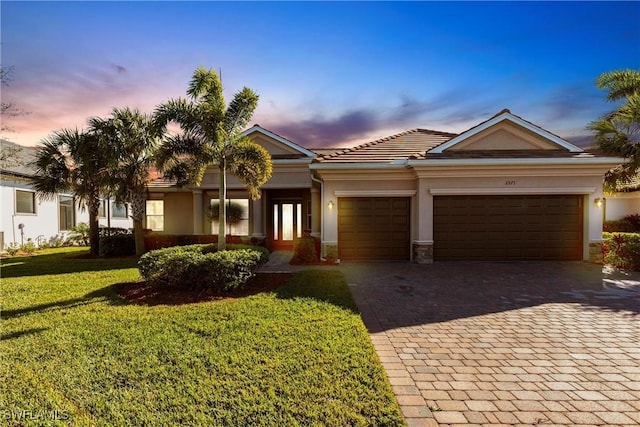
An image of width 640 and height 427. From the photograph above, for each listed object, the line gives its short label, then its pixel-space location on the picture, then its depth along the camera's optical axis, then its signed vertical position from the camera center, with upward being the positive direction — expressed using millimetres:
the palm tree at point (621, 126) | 11836 +3314
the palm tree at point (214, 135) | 8414 +2100
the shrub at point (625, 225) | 17188 -1061
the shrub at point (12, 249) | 14200 -2039
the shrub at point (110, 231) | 16042 -1324
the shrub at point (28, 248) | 14961 -2082
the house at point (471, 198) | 11391 +344
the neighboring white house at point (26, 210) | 14672 -171
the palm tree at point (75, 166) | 12484 +1789
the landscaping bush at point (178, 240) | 15273 -1703
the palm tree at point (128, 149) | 12453 +2473
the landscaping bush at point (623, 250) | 10227 -1550
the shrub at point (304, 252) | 11680 -1774
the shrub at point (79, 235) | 18172 -1722
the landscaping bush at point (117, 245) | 13539 -1768
